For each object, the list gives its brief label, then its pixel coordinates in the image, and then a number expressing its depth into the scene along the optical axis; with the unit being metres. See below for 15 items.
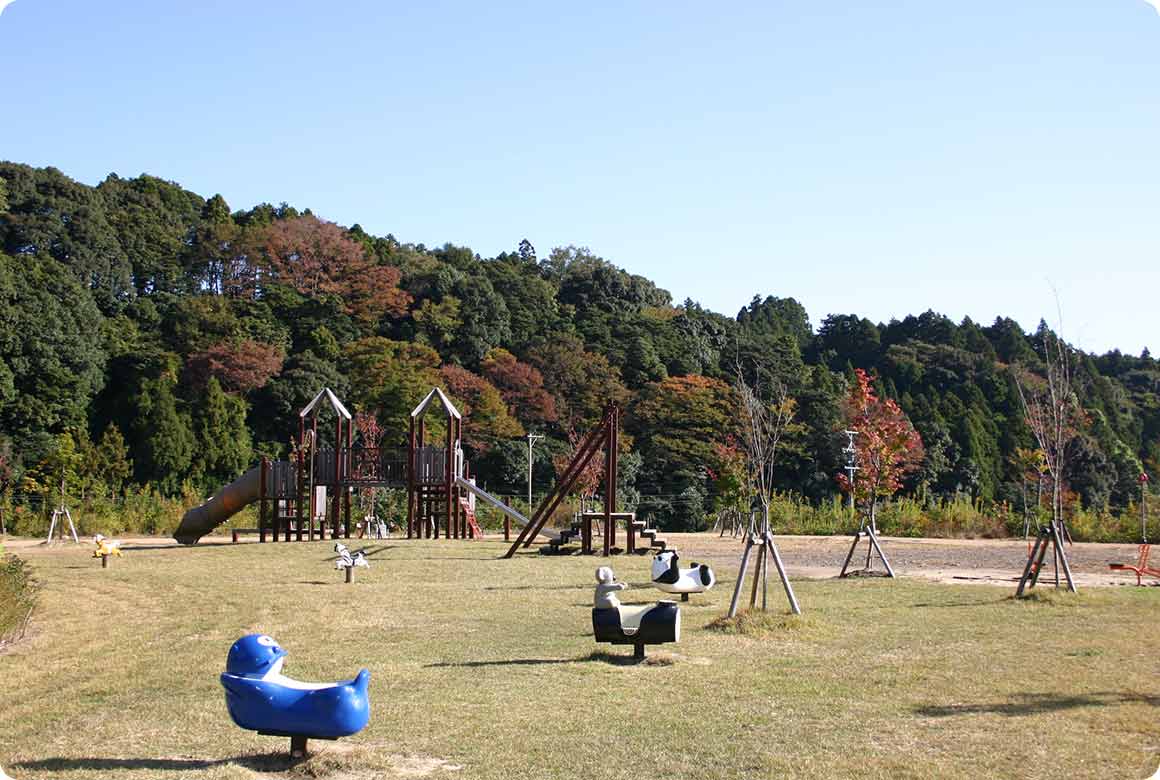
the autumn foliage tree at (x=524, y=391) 45.50
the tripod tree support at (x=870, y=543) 17.56
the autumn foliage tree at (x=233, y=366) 42.34
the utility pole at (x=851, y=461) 30.36
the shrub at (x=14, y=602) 10.78
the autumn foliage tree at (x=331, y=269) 49.44
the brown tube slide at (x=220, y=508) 27.58
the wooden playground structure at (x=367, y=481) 28.27
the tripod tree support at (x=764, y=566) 11.84
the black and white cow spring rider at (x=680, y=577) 14.03
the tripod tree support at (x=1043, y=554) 14.14
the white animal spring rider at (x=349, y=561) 17.12
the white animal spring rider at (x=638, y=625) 9.45
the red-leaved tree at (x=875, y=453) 19.12
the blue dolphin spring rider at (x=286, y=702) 6.13
